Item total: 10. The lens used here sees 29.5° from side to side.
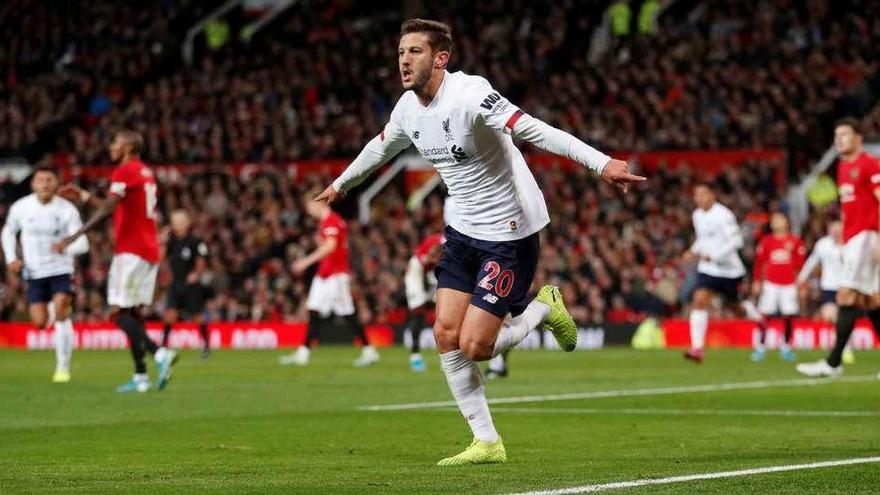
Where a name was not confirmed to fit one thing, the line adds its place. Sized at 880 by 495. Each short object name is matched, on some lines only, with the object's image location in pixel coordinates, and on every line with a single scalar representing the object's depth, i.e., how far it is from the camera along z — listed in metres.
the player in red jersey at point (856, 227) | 15.86
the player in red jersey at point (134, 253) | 15.81
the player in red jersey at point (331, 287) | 22.38
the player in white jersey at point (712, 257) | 21.70
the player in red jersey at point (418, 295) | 21.04
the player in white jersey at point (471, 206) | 9.05
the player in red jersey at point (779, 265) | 24.59
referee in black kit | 25.47
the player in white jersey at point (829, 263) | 24.14
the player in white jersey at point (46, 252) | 17.75
